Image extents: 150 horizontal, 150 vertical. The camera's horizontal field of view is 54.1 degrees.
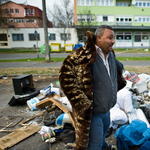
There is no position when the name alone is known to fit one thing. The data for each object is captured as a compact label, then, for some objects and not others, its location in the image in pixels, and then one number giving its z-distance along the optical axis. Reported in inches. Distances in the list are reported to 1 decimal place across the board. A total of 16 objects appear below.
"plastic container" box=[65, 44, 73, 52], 907.0
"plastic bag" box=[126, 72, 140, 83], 192.4
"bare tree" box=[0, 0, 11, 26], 937.4
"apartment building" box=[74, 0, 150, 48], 1274.6
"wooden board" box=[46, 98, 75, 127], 125.2
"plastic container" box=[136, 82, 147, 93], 195.2
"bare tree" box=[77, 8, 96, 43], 1185.4
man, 62.4
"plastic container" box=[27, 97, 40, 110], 165.9
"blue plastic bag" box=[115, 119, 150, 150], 93.4
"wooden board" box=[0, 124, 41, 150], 107.8
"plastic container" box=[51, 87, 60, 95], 194.2
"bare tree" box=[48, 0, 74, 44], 1238.9
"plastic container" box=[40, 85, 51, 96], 192.9
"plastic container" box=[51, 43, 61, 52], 922.1
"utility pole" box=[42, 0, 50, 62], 451.5
